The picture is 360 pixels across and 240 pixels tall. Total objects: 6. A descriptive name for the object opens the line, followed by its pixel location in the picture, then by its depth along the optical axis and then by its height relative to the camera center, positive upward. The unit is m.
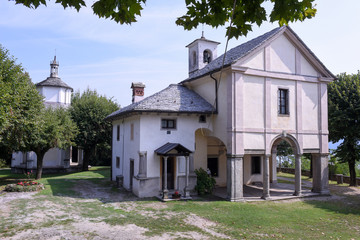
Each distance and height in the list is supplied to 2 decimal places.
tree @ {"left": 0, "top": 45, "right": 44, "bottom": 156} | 14.99 +2.18
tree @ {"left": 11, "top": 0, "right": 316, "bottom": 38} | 4.25 +2.18
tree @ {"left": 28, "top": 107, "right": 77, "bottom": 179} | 21.84 +0.48
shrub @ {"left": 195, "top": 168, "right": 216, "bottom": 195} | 17.61 -2.89
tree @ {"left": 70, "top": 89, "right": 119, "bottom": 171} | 30.97 +1.73
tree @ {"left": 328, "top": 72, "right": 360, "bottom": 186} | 20.62 +1.83
